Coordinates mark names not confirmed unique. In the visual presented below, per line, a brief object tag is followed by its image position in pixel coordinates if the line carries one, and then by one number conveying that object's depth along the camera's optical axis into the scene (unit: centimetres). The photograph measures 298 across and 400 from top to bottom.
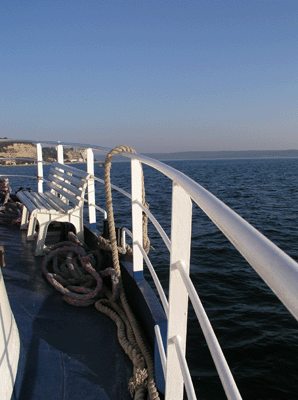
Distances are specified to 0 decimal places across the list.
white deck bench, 316
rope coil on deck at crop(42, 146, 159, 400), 157
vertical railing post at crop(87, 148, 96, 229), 321
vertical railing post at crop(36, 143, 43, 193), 457
